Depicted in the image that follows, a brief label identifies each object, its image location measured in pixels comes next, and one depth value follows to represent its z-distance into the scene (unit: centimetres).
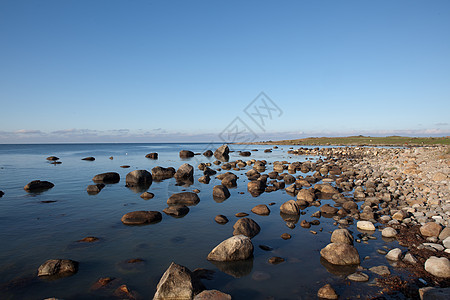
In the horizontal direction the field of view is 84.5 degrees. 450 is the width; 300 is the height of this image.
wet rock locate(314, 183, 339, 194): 1818
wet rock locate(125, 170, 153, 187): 2378
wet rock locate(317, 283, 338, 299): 650
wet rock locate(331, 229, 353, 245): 953
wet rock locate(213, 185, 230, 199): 1809
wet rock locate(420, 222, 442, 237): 984
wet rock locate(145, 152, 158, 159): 5820
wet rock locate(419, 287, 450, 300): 562
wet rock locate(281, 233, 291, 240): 1050
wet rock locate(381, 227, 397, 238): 1021
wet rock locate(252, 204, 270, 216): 1396
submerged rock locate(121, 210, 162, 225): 1259
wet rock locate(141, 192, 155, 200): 1821
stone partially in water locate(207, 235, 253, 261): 862
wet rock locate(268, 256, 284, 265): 845
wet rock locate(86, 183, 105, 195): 2002
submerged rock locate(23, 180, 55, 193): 2080
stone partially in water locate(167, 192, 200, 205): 1647
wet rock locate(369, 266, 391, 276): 750
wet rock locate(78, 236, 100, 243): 1034
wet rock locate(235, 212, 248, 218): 1361
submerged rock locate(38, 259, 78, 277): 777
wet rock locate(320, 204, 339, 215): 1360
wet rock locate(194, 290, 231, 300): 596
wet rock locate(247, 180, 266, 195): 1983
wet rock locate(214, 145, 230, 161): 5856
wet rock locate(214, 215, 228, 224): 1269
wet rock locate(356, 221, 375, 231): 1108
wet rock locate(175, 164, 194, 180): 2683
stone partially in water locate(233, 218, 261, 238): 1085
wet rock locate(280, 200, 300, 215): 1377
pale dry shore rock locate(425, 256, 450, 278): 718
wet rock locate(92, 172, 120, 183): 2503
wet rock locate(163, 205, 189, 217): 1396
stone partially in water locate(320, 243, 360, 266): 821
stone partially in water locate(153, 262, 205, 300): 640
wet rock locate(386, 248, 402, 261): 836
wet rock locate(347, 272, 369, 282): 725
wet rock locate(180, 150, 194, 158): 6275
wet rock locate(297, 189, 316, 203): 1603
